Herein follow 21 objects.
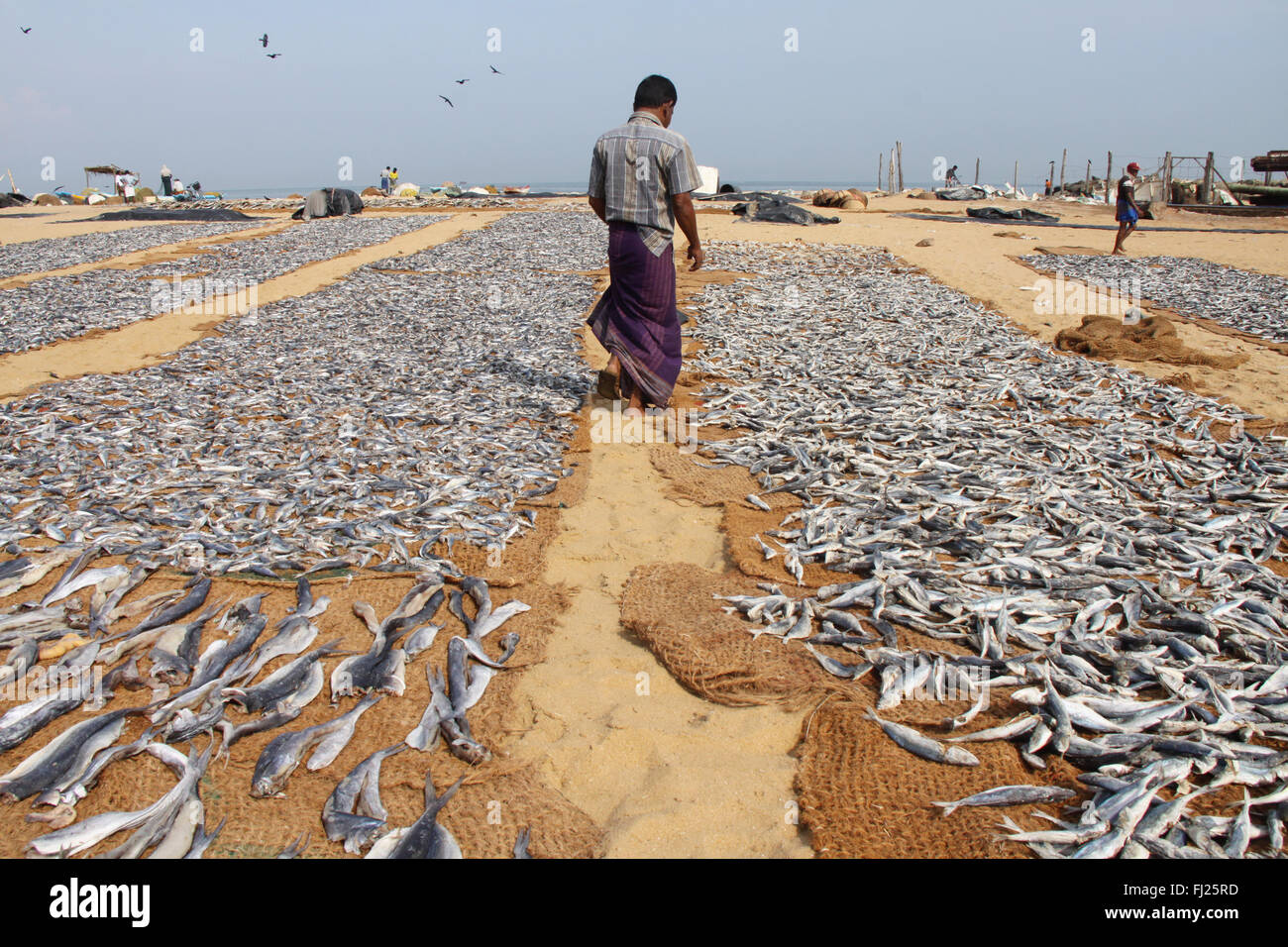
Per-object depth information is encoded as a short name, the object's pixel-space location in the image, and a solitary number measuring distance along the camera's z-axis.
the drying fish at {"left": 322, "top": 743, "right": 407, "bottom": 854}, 2.28
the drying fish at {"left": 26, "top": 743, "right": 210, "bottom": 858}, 2.22
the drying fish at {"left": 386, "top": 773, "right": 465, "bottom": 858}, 2.21
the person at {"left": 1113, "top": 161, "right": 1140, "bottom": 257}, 15.60
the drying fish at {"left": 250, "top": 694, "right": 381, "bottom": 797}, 2.46
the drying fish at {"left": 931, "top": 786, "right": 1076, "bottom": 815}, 2.35
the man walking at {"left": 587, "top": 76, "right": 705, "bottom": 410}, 5.68
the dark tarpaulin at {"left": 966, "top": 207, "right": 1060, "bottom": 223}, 26.02
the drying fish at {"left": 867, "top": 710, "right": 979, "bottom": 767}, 2.52
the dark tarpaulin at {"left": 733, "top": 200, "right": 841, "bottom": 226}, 25.34
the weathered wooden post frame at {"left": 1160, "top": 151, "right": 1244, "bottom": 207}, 28.80
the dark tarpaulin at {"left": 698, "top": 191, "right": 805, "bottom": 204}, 30.66
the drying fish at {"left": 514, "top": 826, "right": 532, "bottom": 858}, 2.23
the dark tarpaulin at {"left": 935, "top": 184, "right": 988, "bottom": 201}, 35.94
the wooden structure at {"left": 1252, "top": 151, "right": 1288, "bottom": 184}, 29.84
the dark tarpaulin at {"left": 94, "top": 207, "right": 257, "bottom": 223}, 29.14
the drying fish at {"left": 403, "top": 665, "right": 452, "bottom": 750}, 2.69
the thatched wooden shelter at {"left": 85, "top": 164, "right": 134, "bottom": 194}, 47.59
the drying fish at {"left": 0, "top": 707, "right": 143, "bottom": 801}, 2.43
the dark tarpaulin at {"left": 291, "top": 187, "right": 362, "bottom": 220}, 30.53
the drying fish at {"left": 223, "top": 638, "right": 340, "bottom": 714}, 2.82
